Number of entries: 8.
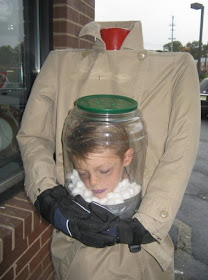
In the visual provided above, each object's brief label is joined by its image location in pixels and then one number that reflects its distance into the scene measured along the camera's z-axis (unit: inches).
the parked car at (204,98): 491.8
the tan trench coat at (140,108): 54.1
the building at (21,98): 82.7
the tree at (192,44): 2438.2
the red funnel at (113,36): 62.8
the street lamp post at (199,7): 557.8
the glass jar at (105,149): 56.3
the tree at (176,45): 2251.2
